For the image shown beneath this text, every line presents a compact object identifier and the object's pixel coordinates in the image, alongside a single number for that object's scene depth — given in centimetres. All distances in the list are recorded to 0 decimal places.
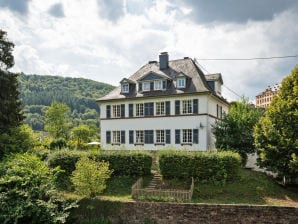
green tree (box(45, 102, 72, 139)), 5272
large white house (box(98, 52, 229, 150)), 2722
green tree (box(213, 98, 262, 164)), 2548
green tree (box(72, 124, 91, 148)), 5159
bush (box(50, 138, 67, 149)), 3896
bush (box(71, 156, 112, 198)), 1872
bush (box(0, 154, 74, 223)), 1484
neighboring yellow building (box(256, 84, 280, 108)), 11375
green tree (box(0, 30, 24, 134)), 2525
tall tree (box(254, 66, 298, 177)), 1870
